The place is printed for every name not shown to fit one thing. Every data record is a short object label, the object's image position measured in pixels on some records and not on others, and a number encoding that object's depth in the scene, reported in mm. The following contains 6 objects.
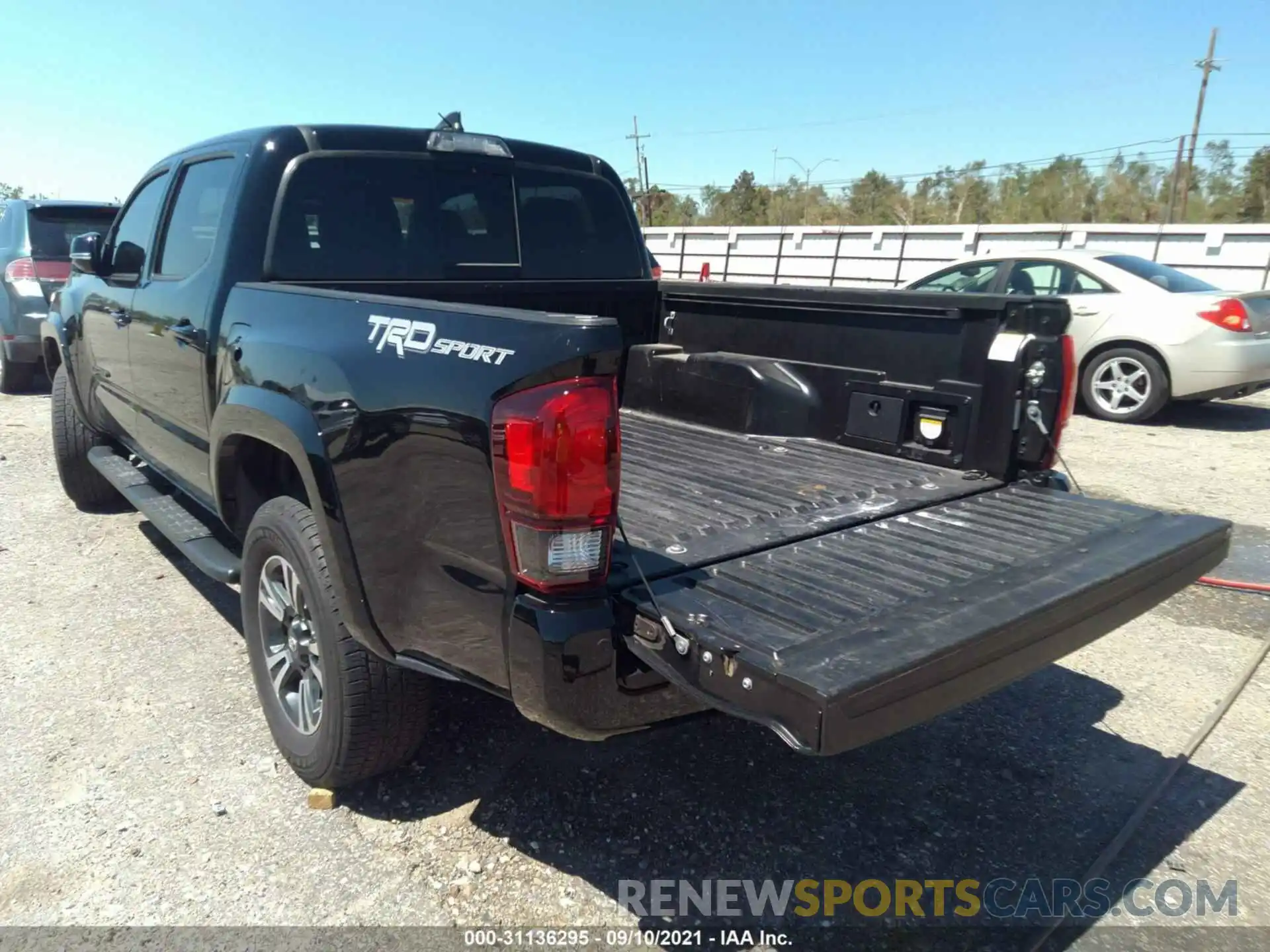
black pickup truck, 1983
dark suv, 8781
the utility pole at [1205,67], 35812
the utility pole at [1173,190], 30255
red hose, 4613
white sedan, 8188
